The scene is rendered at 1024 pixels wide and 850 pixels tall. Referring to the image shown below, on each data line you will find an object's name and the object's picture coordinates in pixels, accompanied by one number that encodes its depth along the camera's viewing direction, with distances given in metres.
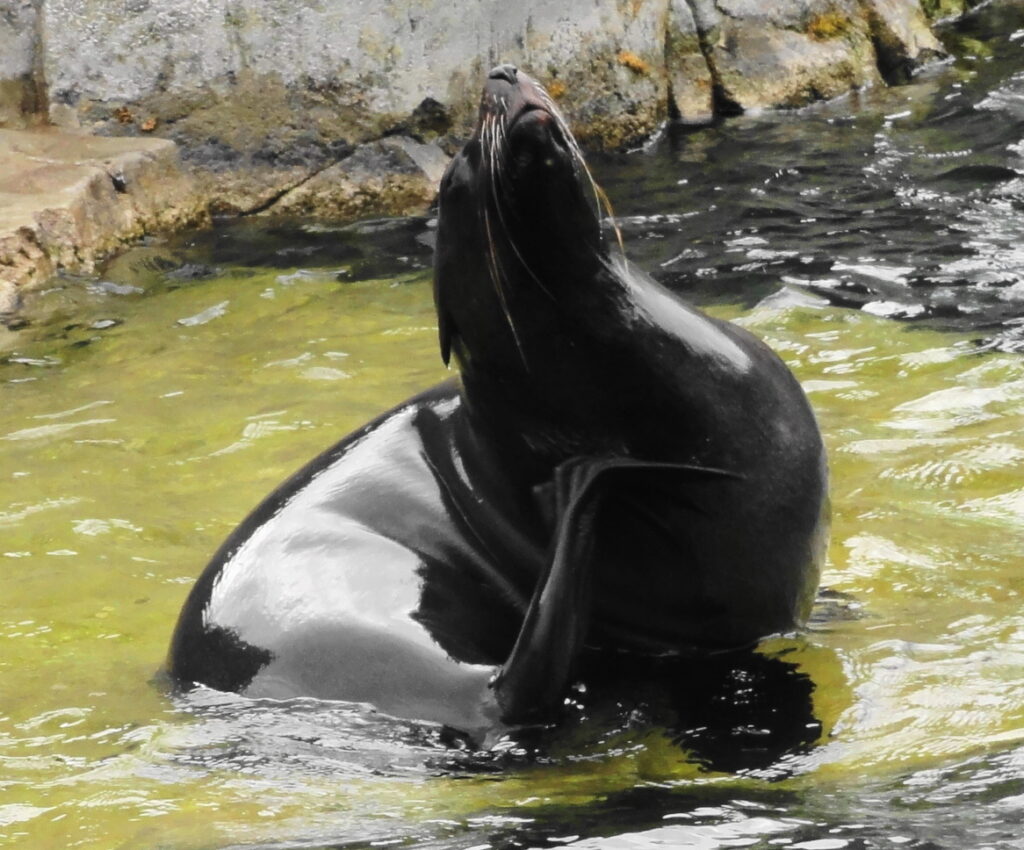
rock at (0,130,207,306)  15.77
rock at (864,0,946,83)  22.27
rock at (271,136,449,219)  18.84
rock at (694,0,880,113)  21.25
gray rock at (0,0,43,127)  18.44
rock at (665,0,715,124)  21.05
